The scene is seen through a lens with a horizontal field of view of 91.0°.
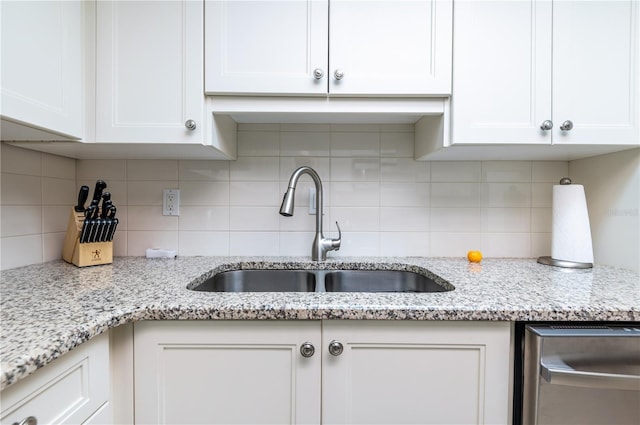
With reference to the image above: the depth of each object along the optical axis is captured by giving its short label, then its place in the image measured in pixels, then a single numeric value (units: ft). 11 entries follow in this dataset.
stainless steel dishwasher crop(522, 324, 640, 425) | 2.39
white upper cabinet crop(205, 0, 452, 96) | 3.43
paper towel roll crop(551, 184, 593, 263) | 3.87
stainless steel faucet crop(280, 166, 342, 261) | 4.25
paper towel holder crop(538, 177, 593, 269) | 3.85
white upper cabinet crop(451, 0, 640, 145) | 3.47
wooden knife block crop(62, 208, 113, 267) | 3.82
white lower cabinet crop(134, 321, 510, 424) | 2.52
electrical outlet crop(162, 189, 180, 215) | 4.64
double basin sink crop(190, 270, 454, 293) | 4.25
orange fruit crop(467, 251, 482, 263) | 4.32
